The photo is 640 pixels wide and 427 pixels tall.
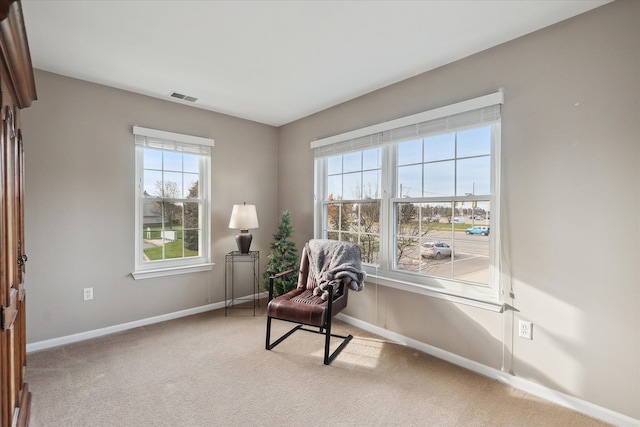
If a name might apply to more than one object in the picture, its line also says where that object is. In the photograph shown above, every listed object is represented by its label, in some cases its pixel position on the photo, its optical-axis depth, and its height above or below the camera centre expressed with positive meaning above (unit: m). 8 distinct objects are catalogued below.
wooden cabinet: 1.26 +0.02
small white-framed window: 3.36 +0.11
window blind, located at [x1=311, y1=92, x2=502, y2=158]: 2.37 +0.80
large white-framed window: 2.45 +0.15
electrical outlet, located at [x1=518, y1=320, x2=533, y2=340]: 2.17 -0.83
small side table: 3.99 -0.82
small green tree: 3.76 -0.56
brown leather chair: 2.58 -0.83
